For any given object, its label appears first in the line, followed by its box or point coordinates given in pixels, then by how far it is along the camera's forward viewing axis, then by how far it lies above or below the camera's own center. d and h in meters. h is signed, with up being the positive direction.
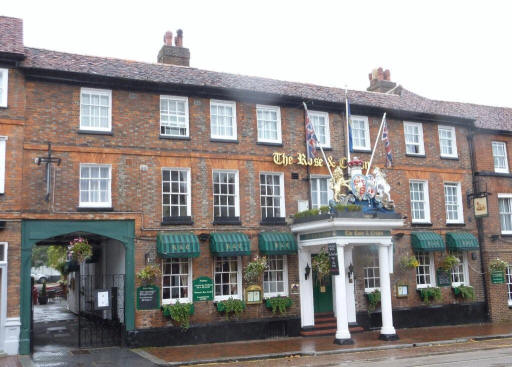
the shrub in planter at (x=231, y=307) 18.73 -1.38
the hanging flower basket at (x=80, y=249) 17.17 +0.69
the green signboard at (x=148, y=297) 17.72 -0.94
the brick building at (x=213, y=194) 17.14 +2.62
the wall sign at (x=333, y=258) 18.14 +0.18
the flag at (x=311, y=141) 20.70 +4.68
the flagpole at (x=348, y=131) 21.13 +5.16
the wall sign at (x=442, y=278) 22.84 -0.75
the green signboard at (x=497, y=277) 23.75 -0.80
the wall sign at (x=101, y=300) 17.64 -0.96
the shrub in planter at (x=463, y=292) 23.03 -1.36
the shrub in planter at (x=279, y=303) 19.55 -1.39
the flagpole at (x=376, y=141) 21.58 +4.94
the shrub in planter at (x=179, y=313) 17.88 -1.47
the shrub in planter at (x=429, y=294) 22.28 -1.36
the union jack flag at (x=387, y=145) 21.67 +4.63
